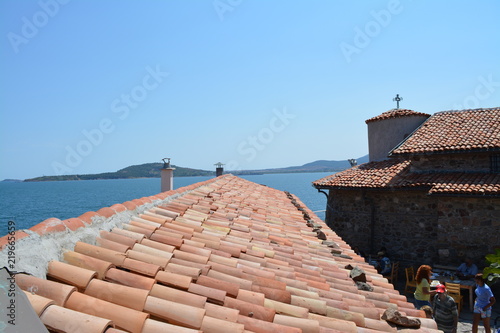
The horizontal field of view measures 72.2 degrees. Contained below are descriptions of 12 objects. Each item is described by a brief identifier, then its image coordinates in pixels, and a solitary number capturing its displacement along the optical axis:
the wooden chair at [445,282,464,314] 9.81
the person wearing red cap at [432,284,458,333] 6.20
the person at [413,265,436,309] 6.96
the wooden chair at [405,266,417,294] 11.53
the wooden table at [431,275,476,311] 9.95
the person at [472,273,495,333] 7.44
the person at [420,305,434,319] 4.44
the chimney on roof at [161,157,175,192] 10.89
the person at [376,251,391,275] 12.38
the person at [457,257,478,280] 10.64
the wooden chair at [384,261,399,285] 12.61
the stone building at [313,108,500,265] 11.09
